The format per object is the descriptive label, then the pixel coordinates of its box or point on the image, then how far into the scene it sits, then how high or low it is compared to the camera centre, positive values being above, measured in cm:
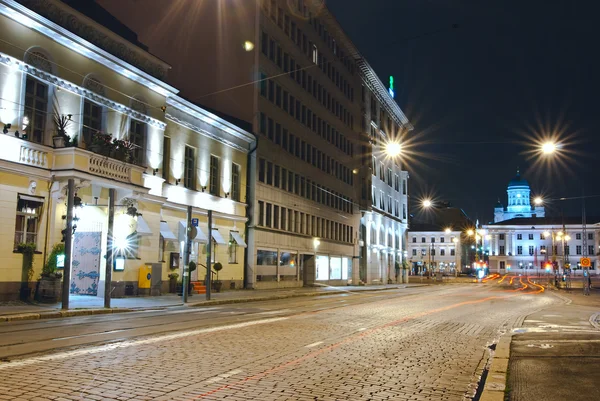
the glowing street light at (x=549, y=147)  2397 +499
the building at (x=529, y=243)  15938 +761
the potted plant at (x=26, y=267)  2169 -16
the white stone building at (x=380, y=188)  6475 +983
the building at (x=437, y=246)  15338 +586
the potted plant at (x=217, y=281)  3406 -94
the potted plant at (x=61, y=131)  2295 +516
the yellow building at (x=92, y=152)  2162 +484
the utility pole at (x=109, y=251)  2075 +45
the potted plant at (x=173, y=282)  3111 -92
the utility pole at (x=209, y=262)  2658 +14
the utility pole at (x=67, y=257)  1948 +21
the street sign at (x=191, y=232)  2517 +138
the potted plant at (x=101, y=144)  2436 +496
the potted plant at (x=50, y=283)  2145 -73
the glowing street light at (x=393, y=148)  4409 +908
